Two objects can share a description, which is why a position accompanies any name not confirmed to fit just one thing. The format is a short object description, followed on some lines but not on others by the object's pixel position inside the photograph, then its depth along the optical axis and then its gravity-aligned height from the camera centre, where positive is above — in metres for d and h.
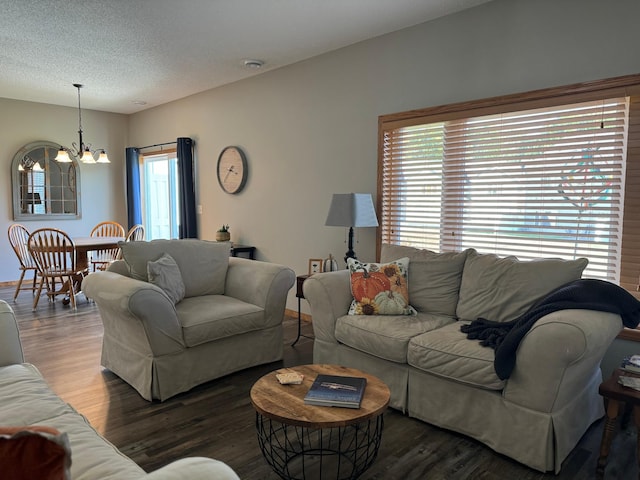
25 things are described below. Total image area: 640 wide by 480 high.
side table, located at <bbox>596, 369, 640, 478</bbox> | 1.94 -0.90
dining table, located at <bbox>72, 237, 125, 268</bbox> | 5.00 -0.47
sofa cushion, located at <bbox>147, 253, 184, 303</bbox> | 2.95 -0.48
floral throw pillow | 2.85 -0.55
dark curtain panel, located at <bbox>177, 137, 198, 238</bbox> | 5.82 +0.26
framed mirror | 6.23 +0.31
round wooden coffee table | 1.68 -1.14
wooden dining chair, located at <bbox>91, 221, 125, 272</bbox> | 5.71 -0.55
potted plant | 5.21 -0.34
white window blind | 2.66 +0.16
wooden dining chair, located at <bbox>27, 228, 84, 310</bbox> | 4.77 -0.58
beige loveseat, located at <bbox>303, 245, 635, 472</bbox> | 1.99 -0.75
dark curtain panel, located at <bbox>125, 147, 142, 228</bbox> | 6.91 +0.32
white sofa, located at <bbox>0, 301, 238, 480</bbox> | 0.88 -0.69
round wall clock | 5.15 +0.44
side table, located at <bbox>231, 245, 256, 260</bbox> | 5.06 -0.50
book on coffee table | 1.76 -0.77
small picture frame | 4.00 -0.57
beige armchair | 2.69 -0.71
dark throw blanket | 2.04 -0.49
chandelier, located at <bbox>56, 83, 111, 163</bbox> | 5.26 +0.60
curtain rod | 6.30 +0.90
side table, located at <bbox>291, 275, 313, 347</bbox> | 3.70 -0.66
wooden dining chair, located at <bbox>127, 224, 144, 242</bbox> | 5.71 -0.37
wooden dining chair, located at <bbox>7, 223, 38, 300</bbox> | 5.31 -0.52
